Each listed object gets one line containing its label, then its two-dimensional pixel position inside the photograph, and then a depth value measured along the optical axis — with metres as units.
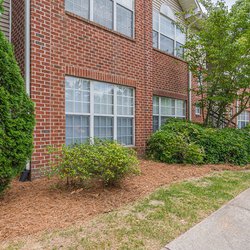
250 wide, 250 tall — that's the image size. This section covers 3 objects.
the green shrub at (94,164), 4.31
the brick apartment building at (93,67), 5.54
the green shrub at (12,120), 3.75
